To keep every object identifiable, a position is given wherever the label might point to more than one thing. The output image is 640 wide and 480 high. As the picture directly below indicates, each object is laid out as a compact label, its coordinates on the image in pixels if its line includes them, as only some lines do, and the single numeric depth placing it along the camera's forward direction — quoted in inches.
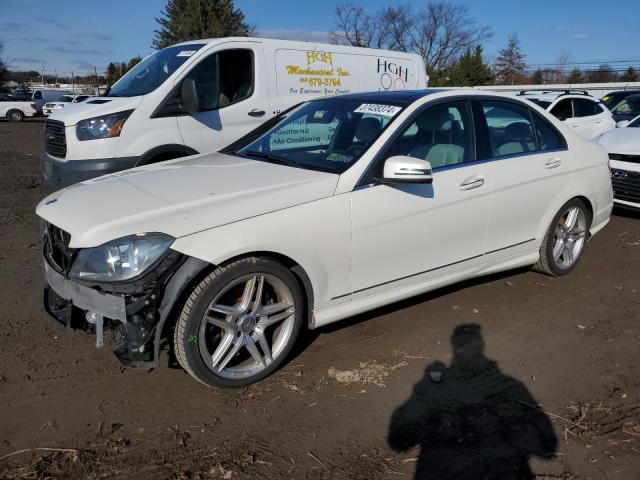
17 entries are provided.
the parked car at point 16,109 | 1176.8
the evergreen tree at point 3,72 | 2261.3
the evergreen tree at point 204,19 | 1550.2
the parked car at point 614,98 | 577.2
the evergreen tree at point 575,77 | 2047.2
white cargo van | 230.8
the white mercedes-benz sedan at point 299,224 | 109.7
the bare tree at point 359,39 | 2314.2
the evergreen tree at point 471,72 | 1915.6
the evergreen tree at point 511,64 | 2502.5
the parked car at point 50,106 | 1234.4
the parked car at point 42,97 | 1229.7
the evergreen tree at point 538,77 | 2132.1
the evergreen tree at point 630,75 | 1866.4
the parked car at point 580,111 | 452.8
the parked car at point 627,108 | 530.0
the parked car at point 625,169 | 271.1
